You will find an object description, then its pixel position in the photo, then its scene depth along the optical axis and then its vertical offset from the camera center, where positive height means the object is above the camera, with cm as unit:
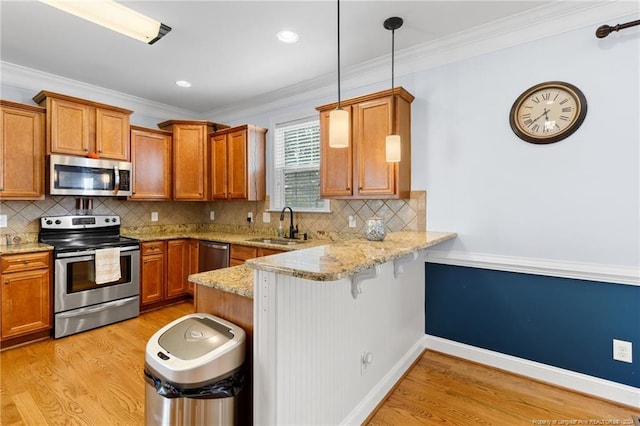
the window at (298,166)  374 +56
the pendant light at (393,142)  231 +52
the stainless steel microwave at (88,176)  321 +39
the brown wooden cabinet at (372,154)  275 +54
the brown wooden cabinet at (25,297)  277 -79
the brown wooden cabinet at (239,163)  400 +64
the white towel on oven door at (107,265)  327 -57
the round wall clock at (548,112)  221 +73
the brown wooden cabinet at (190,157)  427 +75
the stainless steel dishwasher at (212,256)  376 -55
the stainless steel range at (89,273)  307 -65
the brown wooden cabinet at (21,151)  297 +60
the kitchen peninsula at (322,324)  135 -60
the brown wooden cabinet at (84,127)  320 +94
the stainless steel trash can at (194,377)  133 -73
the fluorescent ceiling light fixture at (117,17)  221 +147
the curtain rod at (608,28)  199 +120
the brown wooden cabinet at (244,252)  336 -46
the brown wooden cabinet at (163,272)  376 -77
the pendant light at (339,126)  181 +50
